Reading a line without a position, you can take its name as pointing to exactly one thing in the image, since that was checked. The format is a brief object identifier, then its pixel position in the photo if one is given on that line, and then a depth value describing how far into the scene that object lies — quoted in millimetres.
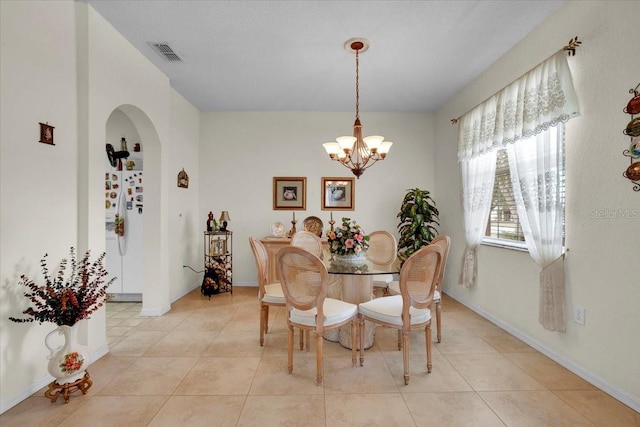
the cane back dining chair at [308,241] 3557
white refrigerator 4000
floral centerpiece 2754
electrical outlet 2276
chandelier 2871
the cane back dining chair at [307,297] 2127
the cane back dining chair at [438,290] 2432
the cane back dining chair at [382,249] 3508
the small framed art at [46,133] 2090
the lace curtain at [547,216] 2432
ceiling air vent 2998
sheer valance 2357
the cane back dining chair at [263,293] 2797
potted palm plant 4441
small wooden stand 1964
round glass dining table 2716
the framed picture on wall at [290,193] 5012
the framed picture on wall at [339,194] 5020
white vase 1965
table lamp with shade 4641
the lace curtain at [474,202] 3441
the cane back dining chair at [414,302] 2184
